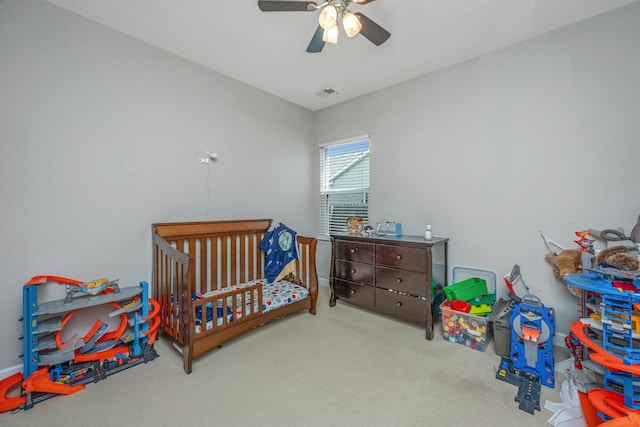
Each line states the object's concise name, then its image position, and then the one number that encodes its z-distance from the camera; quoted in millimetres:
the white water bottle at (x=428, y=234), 2748
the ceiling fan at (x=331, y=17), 1627
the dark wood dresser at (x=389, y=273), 2514
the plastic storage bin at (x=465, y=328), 2250
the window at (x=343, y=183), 3727
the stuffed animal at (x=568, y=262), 2100
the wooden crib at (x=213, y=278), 2049
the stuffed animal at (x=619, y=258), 1658
